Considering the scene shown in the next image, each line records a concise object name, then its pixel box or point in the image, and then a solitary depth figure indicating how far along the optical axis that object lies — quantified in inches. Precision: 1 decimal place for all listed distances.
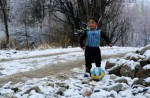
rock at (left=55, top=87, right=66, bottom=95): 264.1
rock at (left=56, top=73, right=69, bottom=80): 327.0
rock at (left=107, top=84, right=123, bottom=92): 266.8
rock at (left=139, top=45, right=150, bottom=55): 374.0
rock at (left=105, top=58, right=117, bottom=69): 355.0
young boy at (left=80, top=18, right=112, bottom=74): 331.6
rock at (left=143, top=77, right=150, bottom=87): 273.6
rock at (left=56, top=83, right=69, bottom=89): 281.7
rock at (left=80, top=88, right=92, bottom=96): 260.5
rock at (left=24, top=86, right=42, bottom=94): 267.1
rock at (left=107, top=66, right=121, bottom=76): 335.0
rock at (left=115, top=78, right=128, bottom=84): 293.3
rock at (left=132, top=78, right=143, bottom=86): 282.2
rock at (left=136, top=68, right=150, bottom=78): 297.1
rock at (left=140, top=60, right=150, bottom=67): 315.9
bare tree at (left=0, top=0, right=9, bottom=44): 1093.9
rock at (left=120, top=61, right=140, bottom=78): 315.5
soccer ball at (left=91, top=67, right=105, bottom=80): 313.7
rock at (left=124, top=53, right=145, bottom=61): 343.2
